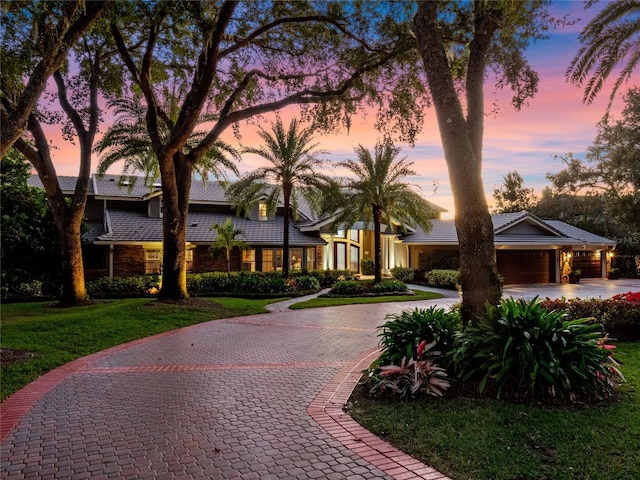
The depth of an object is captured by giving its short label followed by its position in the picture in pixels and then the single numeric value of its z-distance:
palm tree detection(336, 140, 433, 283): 22.42
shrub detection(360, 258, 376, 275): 31.52
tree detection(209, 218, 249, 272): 22.98
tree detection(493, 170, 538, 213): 53.97
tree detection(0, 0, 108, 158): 8.66
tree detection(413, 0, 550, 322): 6.60
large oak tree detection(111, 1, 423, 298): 12.87
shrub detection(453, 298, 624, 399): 5.53
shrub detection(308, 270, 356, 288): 25.72
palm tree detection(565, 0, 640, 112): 11.45
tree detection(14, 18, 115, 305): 16.25
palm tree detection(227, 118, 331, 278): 22.44
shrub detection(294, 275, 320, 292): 23.30
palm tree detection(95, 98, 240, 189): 18.81
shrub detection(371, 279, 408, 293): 22.48
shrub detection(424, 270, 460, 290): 25.22
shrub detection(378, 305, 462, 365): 6.78
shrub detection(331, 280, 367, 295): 21.83
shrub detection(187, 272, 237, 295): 21.94
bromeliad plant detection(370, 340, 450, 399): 6.00
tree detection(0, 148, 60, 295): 19.25
